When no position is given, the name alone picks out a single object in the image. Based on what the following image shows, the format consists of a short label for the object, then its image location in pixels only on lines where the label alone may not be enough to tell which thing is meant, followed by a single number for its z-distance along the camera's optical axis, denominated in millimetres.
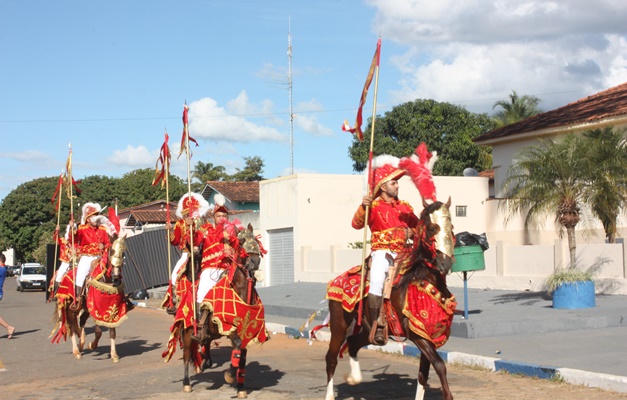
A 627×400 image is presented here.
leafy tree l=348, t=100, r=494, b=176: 54906
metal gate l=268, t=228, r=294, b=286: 34156
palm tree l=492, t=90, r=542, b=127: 47906
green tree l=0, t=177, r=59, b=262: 84938
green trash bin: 16484
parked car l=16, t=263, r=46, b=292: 48031
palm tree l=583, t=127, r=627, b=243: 18531
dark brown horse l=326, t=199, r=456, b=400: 7930
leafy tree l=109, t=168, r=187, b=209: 83500
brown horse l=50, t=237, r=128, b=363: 14281
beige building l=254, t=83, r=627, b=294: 29844
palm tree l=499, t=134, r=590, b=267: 18578
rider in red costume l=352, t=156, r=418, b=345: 8883
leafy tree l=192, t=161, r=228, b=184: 82812
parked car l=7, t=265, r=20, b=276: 83700
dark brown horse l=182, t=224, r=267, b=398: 10352
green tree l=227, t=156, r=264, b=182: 80312
